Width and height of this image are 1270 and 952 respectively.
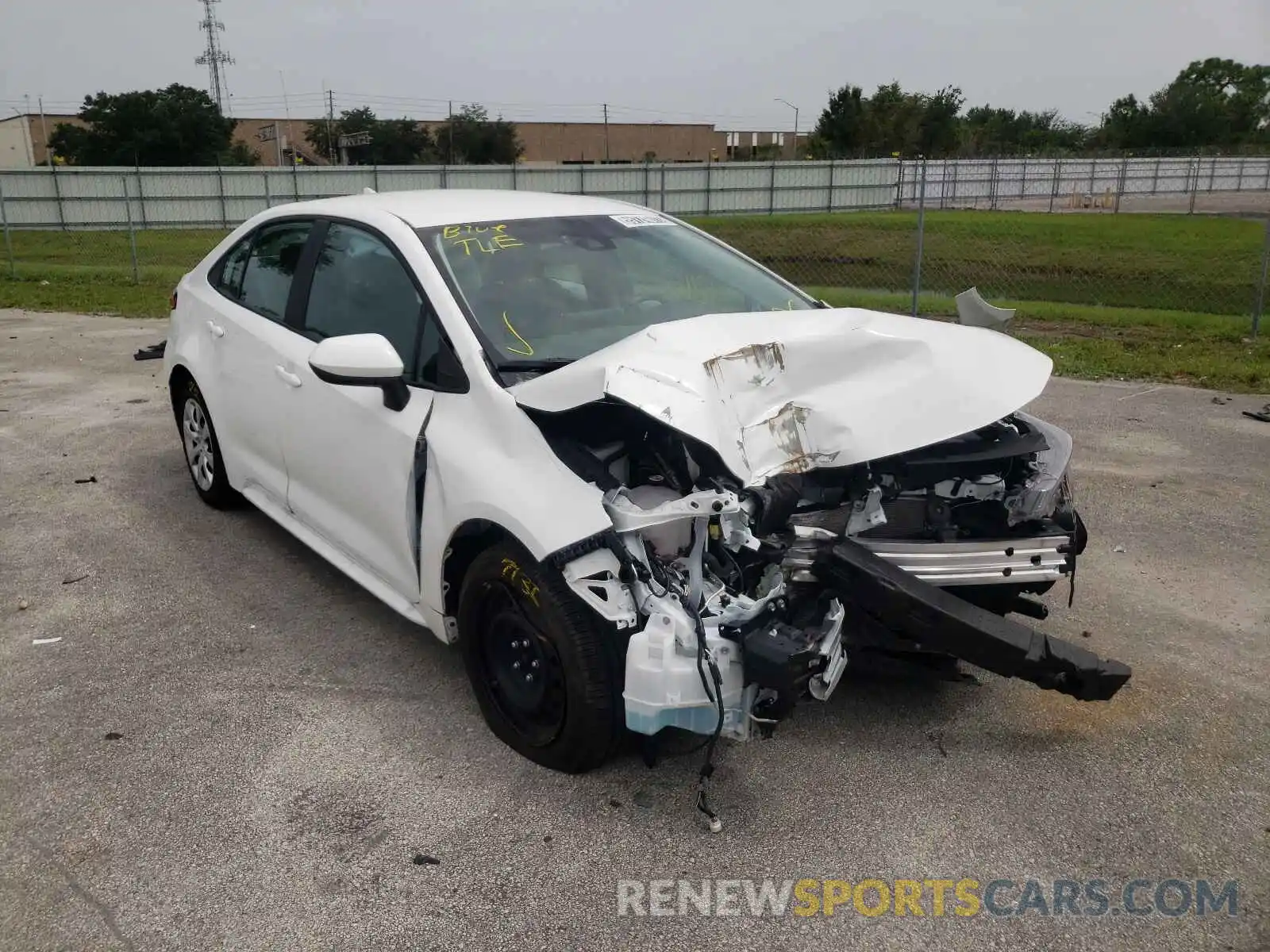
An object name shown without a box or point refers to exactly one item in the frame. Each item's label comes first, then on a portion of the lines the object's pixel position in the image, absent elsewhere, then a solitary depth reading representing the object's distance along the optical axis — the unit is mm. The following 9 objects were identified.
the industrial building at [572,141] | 69562
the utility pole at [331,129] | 58656
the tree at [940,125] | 56406
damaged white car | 2943
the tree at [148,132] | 54594
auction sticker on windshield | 4508
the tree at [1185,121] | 60656
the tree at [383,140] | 62531
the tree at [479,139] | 65312
